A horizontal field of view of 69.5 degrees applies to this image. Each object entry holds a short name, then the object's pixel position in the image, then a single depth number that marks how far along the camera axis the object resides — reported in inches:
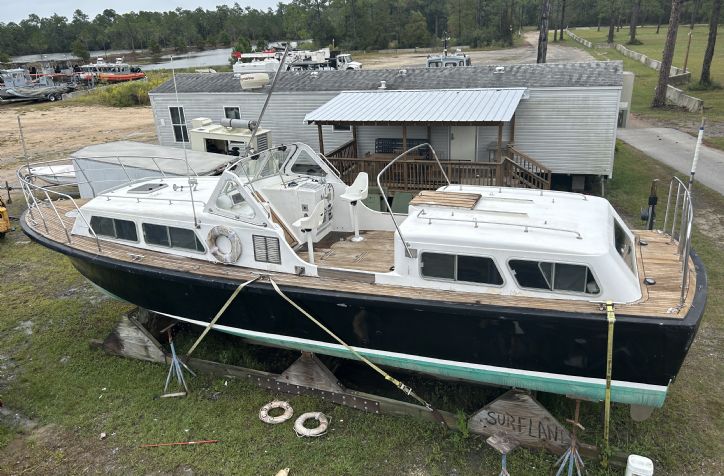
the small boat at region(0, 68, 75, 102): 1846.7
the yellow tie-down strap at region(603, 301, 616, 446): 224.5
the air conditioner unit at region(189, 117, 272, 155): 690.8
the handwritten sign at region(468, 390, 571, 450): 245.4
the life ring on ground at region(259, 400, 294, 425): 277.7
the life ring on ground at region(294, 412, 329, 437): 267.1
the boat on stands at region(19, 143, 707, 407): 236.5
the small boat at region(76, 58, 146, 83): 2142.0
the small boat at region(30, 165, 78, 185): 695.1
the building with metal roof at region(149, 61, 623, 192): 552.7
